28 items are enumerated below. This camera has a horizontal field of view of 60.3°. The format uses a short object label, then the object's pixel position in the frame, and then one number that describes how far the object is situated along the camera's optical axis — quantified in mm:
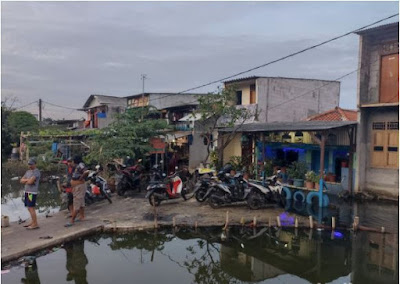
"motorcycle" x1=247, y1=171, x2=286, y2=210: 10445
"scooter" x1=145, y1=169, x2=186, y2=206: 10367
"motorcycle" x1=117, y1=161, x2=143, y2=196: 12555
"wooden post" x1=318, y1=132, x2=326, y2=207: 11880
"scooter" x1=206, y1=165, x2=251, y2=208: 10414
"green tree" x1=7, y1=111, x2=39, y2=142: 29412
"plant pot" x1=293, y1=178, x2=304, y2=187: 14195
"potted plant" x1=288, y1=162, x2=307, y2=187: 14254
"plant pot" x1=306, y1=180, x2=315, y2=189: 13725
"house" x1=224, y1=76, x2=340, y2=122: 20781
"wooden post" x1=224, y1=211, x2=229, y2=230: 8678
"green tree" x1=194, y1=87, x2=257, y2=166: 16094
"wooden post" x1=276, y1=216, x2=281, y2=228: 8828
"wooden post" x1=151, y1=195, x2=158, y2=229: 8598
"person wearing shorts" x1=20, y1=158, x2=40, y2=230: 7551
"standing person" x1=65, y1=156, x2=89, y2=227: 8258
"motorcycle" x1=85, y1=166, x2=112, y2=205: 11023
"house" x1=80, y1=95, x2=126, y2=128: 30812
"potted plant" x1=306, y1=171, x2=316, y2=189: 13749
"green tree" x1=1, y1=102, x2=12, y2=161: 28173
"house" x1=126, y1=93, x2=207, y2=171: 18953
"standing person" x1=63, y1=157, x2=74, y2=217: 9164
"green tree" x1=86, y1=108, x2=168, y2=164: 14461
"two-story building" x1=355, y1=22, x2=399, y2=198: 13391
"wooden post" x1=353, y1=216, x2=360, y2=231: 8412
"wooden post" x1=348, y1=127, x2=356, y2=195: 13992
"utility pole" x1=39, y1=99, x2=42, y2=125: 39428
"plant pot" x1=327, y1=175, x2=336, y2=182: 14941
